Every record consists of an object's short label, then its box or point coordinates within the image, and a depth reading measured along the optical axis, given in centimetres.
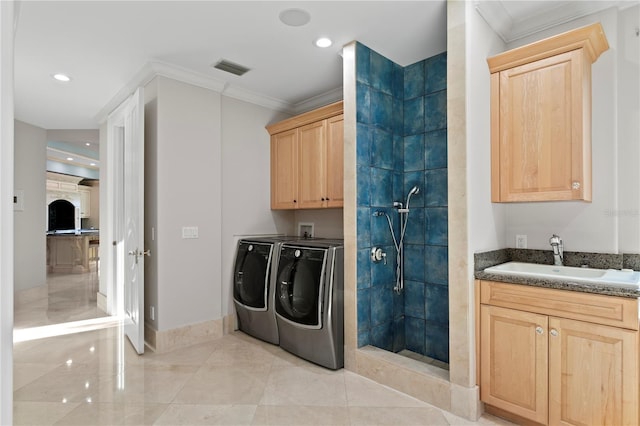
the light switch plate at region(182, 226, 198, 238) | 334
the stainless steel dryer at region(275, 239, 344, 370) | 280
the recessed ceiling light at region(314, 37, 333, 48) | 274
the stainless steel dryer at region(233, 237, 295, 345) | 336
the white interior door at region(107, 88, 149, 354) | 309
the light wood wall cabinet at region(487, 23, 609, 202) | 207
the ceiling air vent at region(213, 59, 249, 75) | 317
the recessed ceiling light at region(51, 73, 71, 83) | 344
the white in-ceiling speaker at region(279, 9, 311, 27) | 238
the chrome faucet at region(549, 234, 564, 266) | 234
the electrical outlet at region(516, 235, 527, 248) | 258
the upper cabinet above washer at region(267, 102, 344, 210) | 341
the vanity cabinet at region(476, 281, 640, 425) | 172
